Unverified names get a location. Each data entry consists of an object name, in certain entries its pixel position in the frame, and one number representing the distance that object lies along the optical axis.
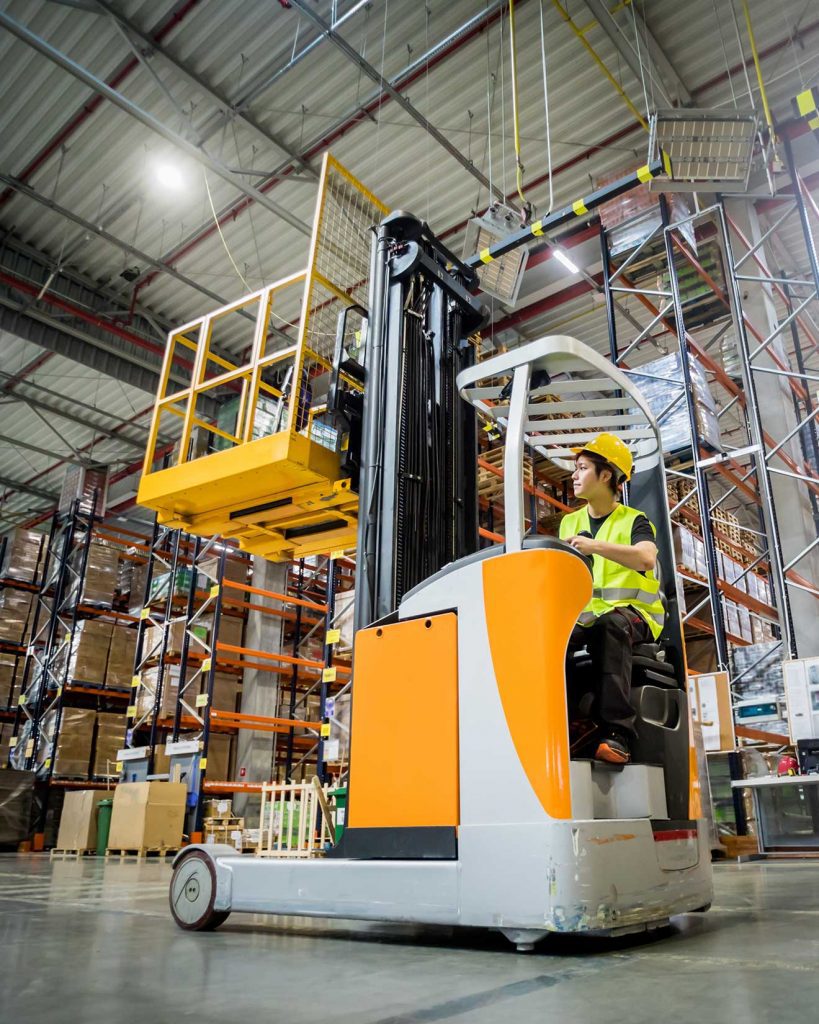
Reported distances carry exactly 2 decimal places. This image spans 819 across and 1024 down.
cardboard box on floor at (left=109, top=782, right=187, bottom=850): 10.02
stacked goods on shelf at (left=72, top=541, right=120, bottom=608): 14.21
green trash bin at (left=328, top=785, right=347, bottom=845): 3.88
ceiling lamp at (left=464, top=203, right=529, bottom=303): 7.46
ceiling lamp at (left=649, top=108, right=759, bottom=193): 7.42
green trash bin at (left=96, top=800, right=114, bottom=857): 10.88
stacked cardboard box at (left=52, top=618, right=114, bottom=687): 13.43
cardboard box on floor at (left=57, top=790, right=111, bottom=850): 10.93
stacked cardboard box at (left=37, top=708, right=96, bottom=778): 12.85
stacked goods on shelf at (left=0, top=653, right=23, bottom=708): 14.87
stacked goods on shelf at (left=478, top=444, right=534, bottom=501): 11.24
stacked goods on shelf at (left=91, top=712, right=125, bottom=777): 13.34
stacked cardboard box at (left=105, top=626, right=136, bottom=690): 13.94
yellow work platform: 3.57
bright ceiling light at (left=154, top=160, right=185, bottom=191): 10.55
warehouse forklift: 2.23
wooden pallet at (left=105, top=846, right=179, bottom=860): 9.85
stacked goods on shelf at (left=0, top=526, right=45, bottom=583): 15.34
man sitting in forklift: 2.55
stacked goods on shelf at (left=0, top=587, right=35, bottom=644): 15.16
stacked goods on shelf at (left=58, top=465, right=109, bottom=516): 15.21
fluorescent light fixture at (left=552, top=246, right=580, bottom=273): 11.11
